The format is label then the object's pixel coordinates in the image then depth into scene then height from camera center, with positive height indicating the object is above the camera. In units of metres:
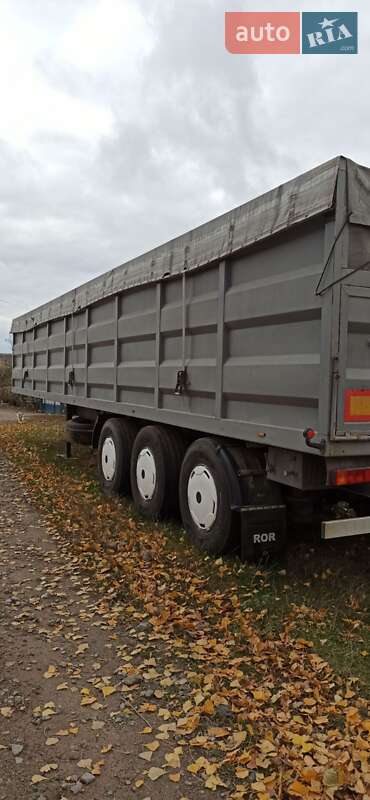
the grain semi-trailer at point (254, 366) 3.23 +0.13
